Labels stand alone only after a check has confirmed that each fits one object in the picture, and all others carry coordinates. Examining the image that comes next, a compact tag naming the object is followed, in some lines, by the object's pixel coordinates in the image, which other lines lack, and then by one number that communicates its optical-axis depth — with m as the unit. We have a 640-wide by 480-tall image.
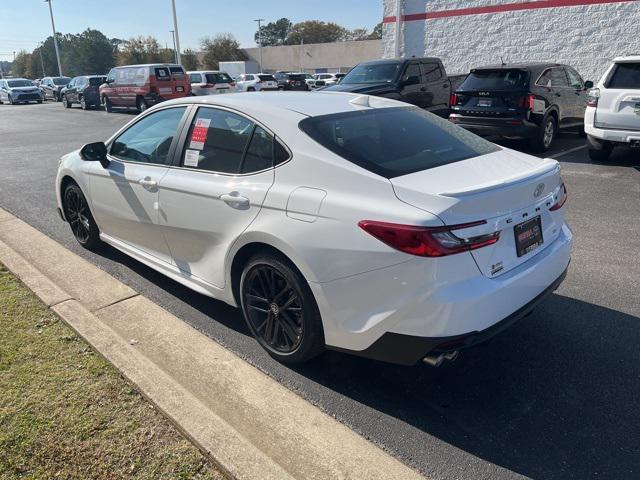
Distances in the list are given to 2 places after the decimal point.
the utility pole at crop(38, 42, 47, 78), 100.66
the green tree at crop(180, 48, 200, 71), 81.31
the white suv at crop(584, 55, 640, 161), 8.09
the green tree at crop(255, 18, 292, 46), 141.00
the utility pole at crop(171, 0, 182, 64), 34.88
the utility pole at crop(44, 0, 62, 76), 59.00
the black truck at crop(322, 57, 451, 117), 11.28
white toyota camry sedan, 2.51
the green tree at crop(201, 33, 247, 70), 80.50
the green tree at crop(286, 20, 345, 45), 112.00
